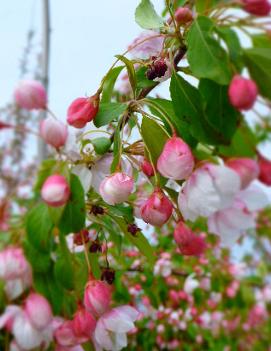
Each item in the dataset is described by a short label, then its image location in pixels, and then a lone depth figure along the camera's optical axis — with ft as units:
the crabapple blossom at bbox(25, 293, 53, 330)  0.89
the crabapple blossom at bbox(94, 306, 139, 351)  0.84
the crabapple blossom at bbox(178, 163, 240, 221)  0.52
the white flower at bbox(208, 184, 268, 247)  0.56
